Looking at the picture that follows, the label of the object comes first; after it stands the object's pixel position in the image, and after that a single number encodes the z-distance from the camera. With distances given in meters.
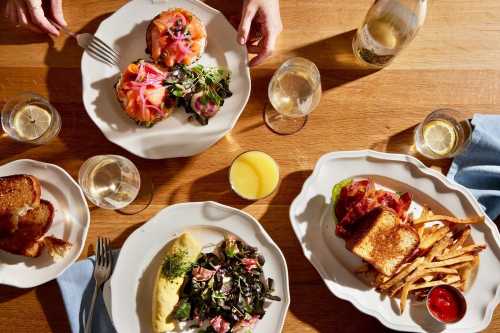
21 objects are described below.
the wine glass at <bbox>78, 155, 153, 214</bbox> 0.67
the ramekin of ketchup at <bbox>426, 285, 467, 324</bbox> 0.64
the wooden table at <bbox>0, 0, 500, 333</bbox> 0.69
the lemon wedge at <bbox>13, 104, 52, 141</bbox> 0.70
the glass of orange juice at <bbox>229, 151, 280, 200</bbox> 0.69
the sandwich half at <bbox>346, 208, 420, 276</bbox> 0.63
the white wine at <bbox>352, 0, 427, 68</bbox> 0.66
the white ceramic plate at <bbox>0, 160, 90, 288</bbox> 0.65
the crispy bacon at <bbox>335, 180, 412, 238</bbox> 0.65
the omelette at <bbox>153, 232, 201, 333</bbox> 0.63
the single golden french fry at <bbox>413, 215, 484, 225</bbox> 0.65
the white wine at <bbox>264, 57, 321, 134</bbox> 0.68
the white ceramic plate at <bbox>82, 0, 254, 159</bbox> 0.67
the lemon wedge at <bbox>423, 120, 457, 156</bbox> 0.71
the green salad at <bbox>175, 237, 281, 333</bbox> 0.65
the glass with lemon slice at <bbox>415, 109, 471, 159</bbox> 0.70
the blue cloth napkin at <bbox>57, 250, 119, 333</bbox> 0.66
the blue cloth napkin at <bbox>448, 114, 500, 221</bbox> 0.69
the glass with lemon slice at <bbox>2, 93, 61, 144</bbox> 0.69
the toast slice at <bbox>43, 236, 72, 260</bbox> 0.65
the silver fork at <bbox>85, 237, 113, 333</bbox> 0.66
